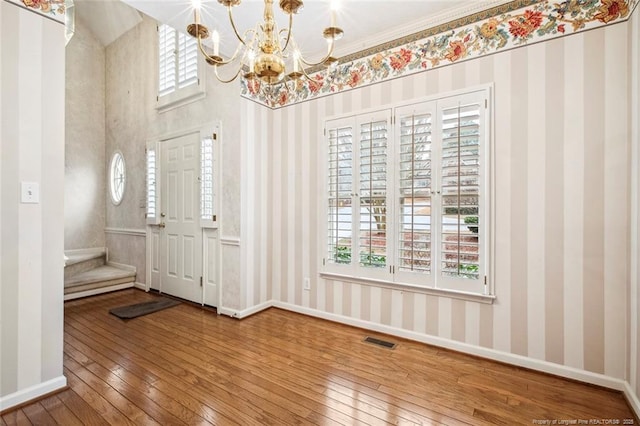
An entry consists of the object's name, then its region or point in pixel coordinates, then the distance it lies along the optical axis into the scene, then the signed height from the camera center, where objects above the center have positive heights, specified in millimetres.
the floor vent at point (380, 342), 2619 -1187
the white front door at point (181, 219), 3768 -112
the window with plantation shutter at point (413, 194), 2420 +156
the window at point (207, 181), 3553 +361
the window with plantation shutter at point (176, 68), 3797 +1927
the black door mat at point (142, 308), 3382 -1180
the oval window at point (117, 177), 4973 +582
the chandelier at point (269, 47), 1428 +899
